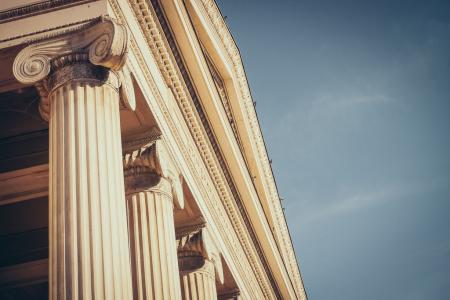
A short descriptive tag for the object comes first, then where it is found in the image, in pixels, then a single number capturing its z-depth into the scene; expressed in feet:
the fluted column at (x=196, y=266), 66.03
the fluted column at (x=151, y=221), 50.26
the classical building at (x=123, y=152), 37.96
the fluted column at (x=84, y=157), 35.81
